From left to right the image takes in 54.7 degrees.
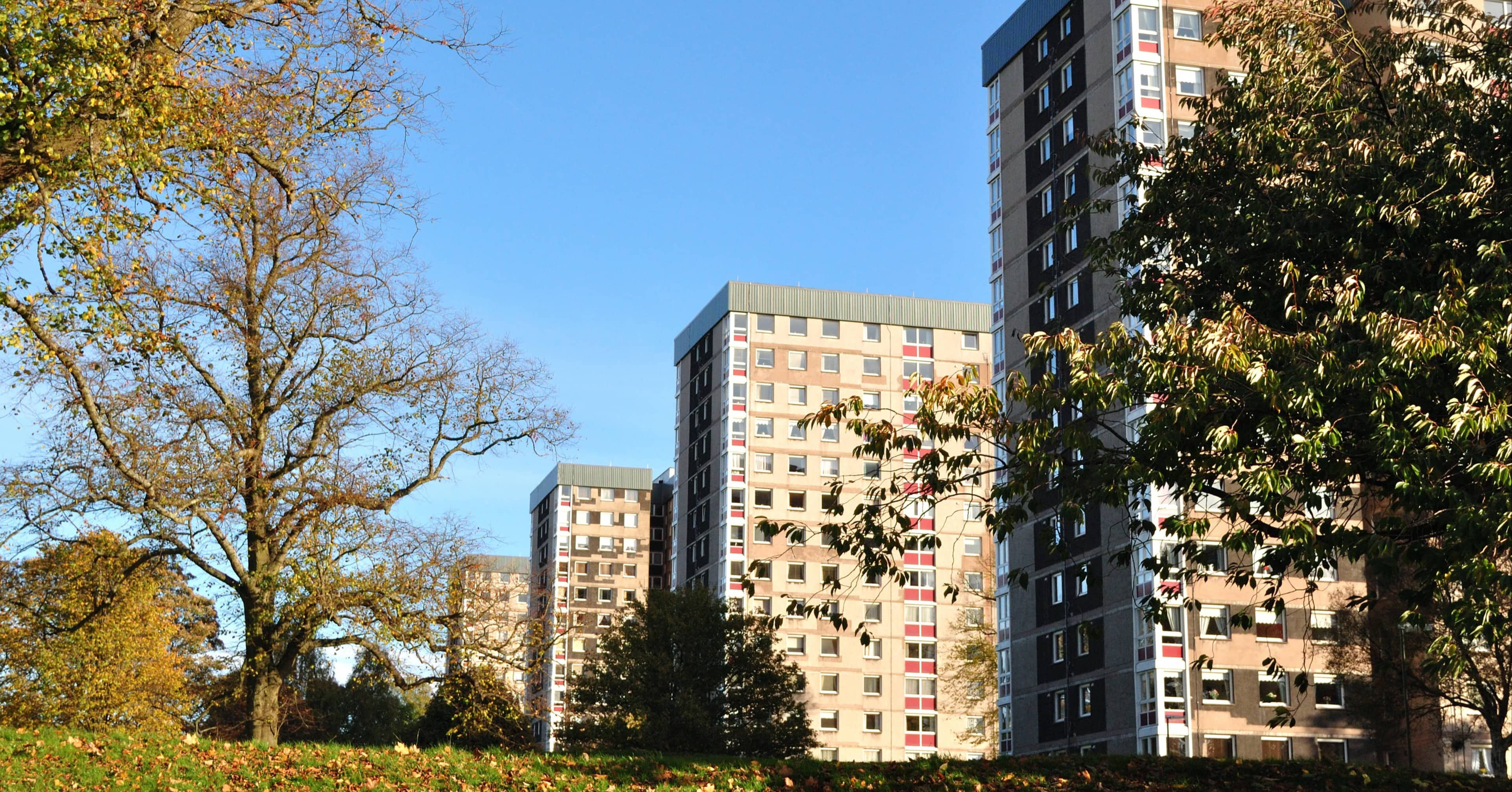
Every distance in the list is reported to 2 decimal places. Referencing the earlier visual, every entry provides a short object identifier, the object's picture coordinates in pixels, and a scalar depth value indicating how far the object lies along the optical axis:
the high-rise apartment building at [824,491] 96.25
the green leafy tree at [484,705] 28.73
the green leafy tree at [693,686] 60.22
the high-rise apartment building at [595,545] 137.50
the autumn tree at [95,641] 29.08
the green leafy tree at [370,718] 94.25
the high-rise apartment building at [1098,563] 58.38
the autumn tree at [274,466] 25.36
